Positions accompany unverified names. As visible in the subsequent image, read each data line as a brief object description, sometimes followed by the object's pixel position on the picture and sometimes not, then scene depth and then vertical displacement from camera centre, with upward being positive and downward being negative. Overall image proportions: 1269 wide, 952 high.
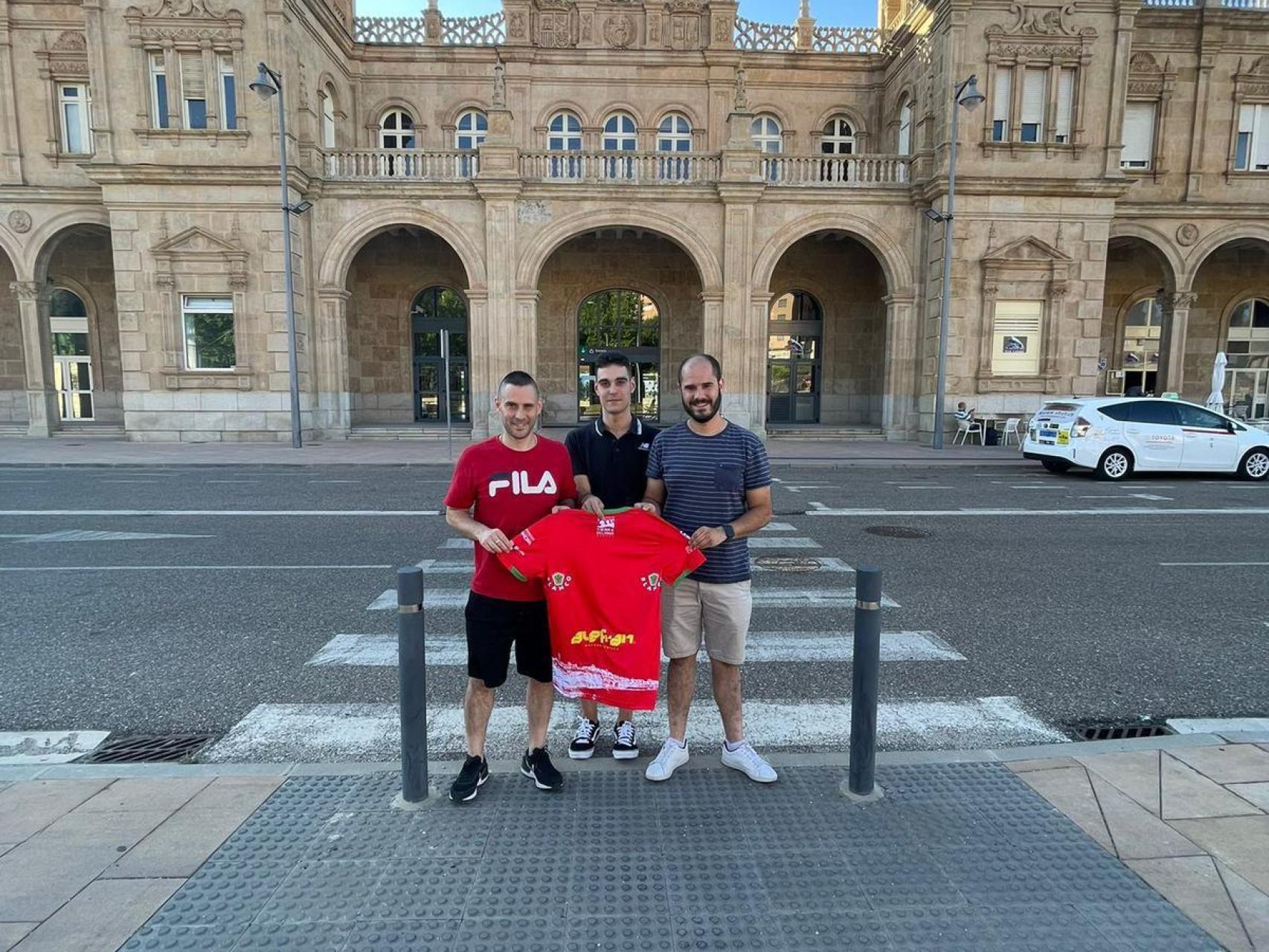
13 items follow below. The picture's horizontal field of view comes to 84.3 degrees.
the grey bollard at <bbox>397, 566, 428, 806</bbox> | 2.88 -1.25
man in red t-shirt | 3.16 -0.63
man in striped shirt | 3.28 -0.63
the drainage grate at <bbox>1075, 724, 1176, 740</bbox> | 3.84 -1.87
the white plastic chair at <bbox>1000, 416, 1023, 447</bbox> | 20.58 -1.14
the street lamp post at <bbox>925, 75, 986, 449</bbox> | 18.50 +3.10
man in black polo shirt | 3.46 -0.37
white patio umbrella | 19.02 +0.26
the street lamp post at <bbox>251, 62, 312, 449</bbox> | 17.88 +3.79
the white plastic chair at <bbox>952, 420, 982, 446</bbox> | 20.59 -1.11
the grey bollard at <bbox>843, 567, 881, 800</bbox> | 3.05 -1.31
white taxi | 13.61 -0.92
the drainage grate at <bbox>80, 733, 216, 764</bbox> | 3.57 -1.89
